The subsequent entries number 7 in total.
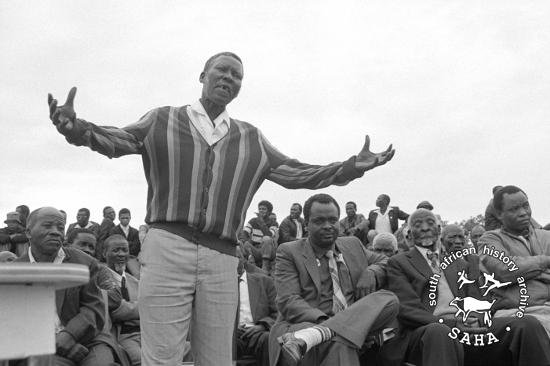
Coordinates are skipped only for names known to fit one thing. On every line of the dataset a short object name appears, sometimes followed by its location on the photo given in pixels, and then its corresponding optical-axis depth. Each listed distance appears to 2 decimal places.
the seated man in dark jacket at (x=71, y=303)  4.72
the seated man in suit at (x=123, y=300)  5.52
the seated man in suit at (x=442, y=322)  4.72
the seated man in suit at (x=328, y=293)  4.55
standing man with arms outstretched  2.81
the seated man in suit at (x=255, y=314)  6.00
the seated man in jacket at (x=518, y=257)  5.02
